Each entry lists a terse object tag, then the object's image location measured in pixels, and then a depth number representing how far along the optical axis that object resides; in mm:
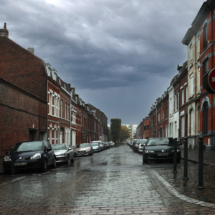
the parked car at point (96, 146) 42750
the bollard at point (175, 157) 11469
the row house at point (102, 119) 116319
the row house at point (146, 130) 110962
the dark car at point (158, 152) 17047
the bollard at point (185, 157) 9262
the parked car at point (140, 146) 31438
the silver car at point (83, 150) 31141
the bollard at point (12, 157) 12859
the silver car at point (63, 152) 18516
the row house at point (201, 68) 25591
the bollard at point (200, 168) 7603
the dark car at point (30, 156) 13273
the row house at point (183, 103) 36125
